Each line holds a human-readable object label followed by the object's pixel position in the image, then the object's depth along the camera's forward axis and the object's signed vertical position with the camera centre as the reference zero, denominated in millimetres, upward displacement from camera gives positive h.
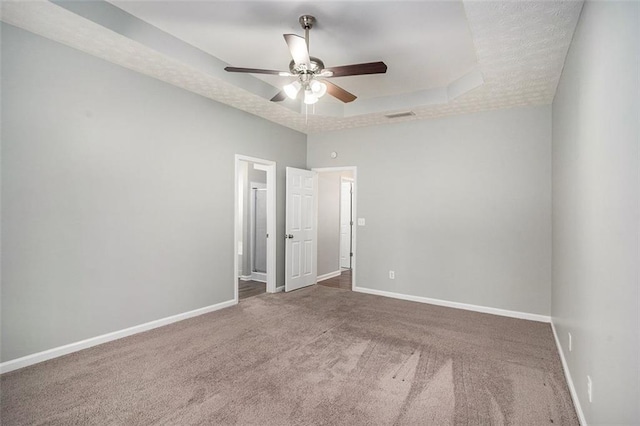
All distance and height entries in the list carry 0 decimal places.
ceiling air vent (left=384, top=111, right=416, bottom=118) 4629 +1437
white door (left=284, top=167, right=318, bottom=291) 5465 -303
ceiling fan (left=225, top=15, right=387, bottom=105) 2566 +1219
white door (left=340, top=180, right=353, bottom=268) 8086 -246
